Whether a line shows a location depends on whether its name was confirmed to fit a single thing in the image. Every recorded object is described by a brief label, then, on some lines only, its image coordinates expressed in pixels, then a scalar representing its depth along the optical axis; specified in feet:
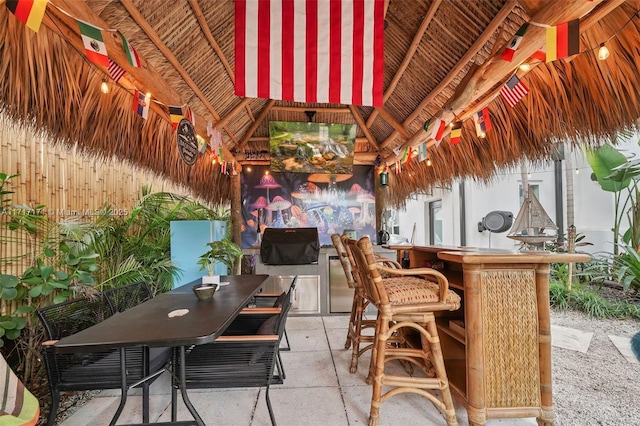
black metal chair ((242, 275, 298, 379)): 10.79
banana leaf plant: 15.94
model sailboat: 12.48
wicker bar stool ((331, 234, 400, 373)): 9.07
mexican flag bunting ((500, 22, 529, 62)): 6.96
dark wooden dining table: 4.66
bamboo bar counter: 6.28
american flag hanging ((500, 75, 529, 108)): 9.05
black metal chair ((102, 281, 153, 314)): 7.71
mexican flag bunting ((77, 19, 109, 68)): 6.17
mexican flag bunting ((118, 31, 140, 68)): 7.22
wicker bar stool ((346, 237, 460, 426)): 6.31
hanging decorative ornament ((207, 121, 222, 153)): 14.01
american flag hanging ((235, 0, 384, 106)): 7.83
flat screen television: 18.17
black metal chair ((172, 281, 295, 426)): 5.83
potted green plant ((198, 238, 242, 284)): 9.14
